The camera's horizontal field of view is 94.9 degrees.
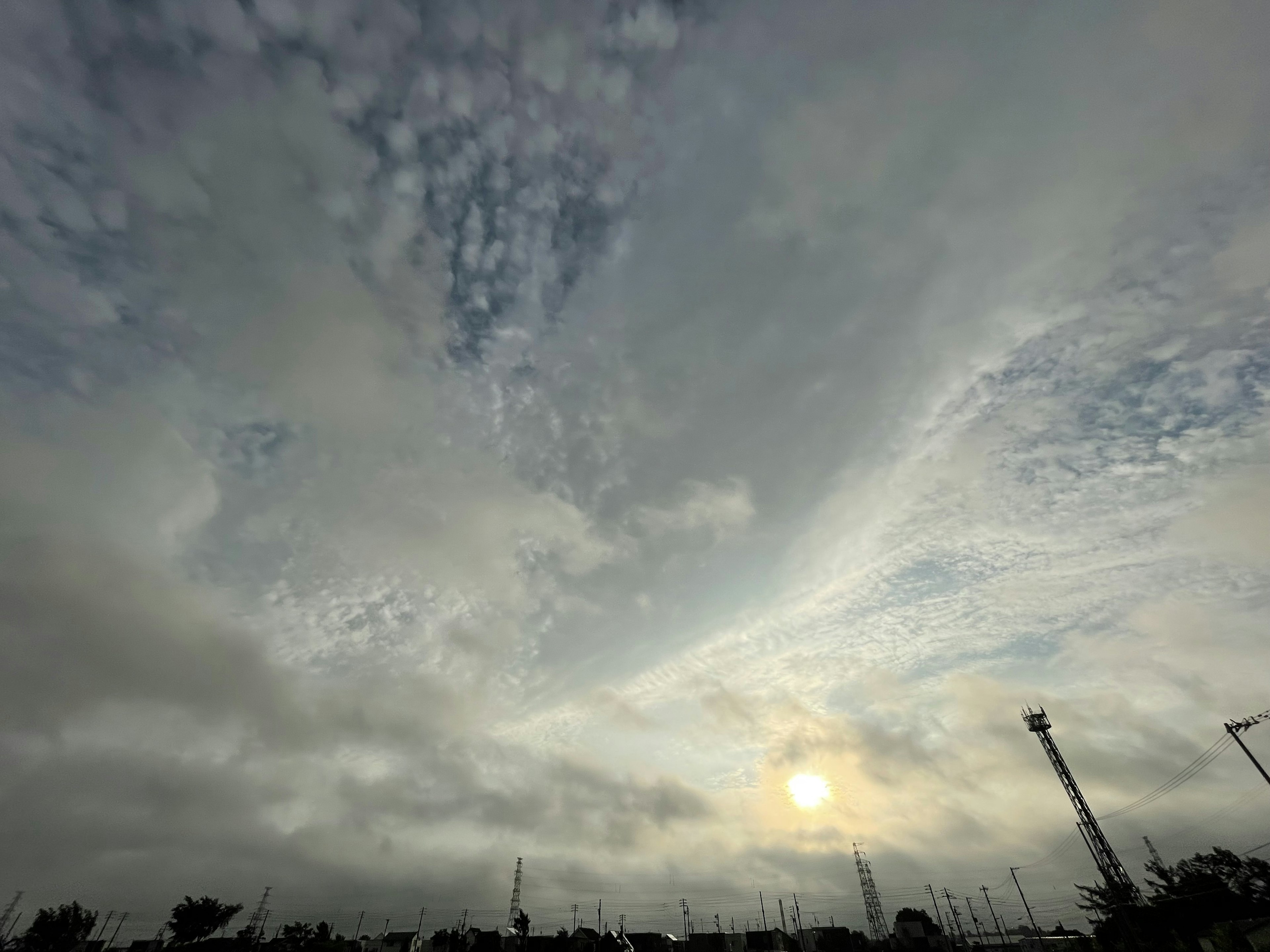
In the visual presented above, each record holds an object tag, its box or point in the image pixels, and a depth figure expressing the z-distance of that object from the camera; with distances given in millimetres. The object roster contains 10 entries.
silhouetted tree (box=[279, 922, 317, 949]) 88562
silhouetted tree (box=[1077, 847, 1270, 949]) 64875
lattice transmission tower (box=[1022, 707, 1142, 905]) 69688
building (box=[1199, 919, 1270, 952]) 49438
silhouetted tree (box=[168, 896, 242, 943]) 81875
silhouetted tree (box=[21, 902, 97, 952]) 81438
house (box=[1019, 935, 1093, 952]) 80812
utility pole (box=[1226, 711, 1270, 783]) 47188
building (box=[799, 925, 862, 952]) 106250
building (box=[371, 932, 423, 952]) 96562
